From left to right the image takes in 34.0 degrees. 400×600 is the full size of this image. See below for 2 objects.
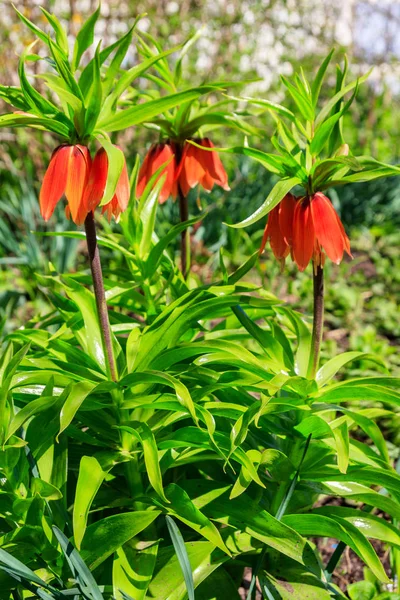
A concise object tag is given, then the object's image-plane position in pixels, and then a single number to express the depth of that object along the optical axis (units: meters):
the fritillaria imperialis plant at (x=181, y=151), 1.48
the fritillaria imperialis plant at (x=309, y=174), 1.09
